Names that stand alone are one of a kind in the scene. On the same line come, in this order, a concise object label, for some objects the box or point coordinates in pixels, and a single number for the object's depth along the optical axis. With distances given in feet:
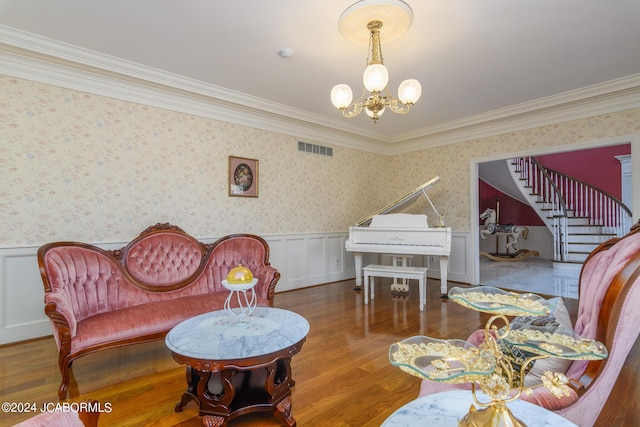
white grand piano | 13.96
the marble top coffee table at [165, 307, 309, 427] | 5.31
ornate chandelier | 7.55
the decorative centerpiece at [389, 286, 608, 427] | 2.28
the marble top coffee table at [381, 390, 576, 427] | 2.90
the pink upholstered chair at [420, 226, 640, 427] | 3.34
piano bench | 13.10
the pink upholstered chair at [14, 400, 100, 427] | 2.37
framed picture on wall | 14.40
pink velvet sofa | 7.27
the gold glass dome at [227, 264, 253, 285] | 6.49
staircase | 21.48
